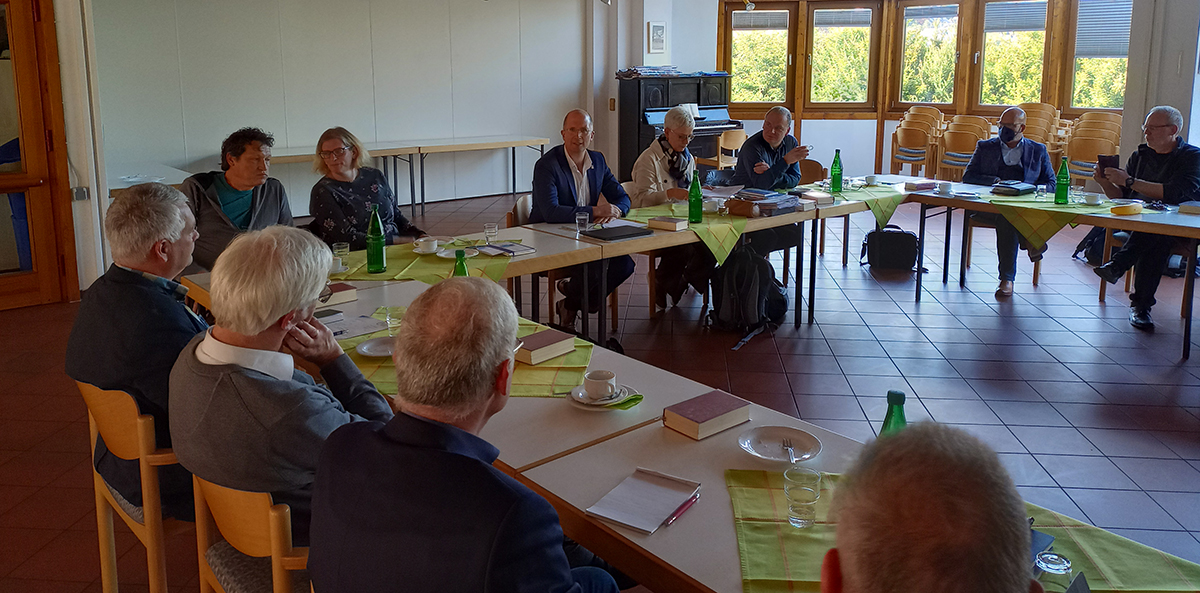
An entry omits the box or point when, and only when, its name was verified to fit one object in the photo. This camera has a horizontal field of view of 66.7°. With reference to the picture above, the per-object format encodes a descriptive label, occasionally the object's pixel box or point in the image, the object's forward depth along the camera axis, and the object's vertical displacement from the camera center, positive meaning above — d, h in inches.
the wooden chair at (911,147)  403.9 -9.4
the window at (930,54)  449.4 +35.2
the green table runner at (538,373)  96.7 -27.0
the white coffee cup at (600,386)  91.7 -25.7
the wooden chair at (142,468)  83.0 -31.8
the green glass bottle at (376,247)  149.4 -19.3
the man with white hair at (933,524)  35.5 -15.7
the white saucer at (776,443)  80.4 -28.2
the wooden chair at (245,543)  68.3 -32.4
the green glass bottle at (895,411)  69.1 -22.1
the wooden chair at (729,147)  398.6 -9.0
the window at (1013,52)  425.7 +34.4
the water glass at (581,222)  177.2 -18.2
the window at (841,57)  464.8 +34.9
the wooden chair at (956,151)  380.5 -10.6
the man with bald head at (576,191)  199.0 -14.5
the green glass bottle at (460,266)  135.1 -20.3
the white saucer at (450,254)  159.4 -21.9
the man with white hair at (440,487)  53.2 -21.6
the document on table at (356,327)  115.4 -25.4
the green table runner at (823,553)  60.5 -29.5
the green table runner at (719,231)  184.1 -20.9
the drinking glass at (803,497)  69.1 -28.0
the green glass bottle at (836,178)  229.6 -13.0
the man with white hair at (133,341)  92.7 -21.4
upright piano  410.3 +6.6
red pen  69.2 -29.2
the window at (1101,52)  398.0 +31.7
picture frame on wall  421.1 +40.4
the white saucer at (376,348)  107.0 -25.7
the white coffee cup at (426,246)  163.3 -20.9
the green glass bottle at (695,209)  188.1 -16.8
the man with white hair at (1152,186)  215.0 -14.7
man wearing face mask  255.0 -9.8
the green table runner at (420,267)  148.2 -23.1
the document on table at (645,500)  68.9 -29.0
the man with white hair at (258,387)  73.3 -21.1
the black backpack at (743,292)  209.2 -37.8
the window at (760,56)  468.4 +35.8
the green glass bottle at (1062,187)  208.8 -14.0
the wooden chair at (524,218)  201.0 -20.0
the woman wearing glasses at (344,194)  182.9 -13.2
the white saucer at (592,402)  90.3 -26.9
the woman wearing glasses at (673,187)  225.6 -14.9
